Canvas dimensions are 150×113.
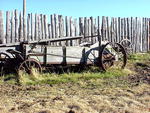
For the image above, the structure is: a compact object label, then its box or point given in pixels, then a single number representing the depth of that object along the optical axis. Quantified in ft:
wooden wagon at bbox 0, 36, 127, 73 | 33.60
